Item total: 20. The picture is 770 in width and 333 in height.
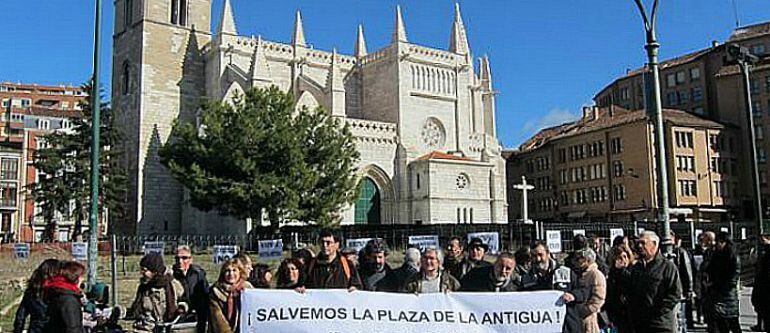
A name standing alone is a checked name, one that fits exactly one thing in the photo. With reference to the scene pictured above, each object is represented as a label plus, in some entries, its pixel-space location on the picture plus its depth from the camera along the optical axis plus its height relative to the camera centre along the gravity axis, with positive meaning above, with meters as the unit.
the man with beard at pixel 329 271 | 8.23 -0.26
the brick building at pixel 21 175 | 67.25 +6.94
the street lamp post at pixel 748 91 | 16.69 +3.35
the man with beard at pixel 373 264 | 9.13 -0.23
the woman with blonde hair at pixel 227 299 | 7.30 -0.49
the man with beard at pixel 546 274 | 8.63 -0.36
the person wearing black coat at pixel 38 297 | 6.94 -0.44
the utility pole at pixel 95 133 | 15.91 +2.45
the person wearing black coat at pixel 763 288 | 10.21 -0.66
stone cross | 46.28 +2.89
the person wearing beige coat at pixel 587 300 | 7.89 -0.60
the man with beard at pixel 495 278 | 8.23 -0.37
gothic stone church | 50.16 +9.82
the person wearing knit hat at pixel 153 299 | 7.85 -0.50
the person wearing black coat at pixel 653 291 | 7.83 -0.51
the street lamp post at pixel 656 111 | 11.66 +2.04
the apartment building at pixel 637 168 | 63.69 +6.39
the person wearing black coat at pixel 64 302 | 6.69 -0.44
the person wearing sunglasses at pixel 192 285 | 7.86 -0.39
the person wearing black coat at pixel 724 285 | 11.10 -0.67
